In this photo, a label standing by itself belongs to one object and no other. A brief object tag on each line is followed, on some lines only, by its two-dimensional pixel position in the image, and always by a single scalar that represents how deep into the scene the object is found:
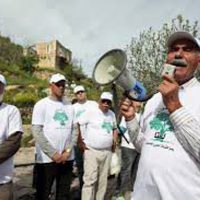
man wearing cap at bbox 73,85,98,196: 3.73
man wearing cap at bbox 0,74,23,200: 2.34
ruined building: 31.01
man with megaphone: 1.30
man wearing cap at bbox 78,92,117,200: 3.46
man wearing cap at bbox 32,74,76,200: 3.08
